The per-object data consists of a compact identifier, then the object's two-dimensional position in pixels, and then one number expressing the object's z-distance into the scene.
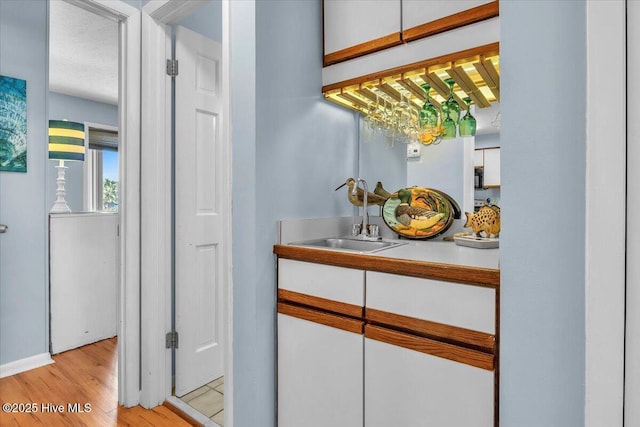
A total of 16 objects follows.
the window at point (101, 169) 5.04
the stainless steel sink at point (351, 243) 1.60
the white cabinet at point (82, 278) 2.42
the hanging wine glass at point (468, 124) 1.58
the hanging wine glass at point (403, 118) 1.76
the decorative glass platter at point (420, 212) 1.64
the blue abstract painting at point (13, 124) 2.10
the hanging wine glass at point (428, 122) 1.70
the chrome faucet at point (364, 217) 1.71
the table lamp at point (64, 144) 2.64
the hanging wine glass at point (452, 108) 1.62
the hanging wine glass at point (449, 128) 1.64
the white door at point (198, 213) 1.93
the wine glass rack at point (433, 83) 1.30
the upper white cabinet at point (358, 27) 1.45
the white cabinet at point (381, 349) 0.97
